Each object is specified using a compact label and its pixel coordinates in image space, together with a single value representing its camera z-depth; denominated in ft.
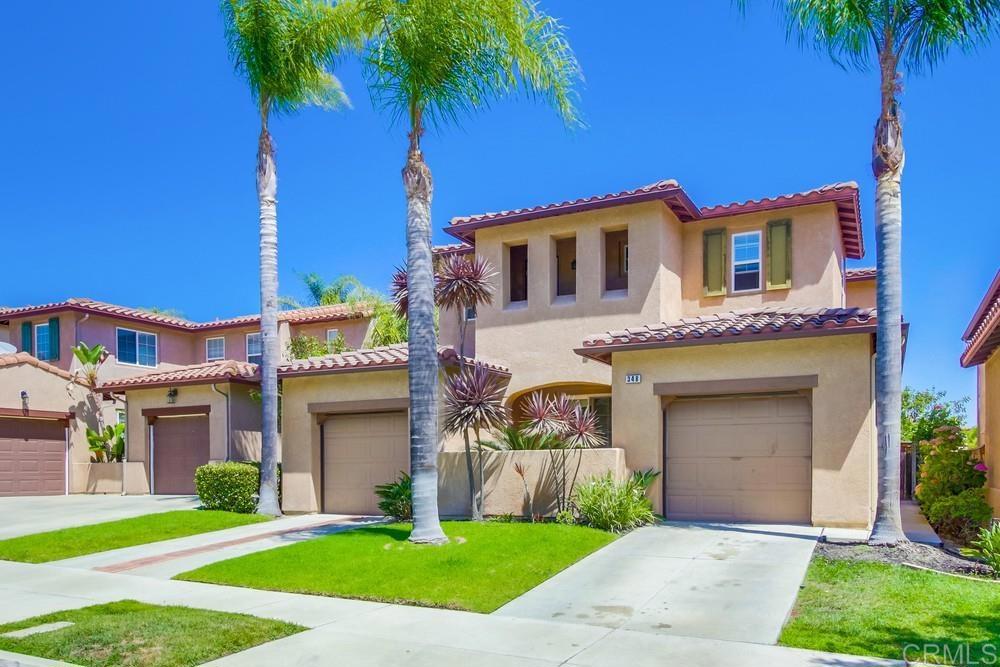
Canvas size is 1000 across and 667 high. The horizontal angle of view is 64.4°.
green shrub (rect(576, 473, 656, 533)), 45.24
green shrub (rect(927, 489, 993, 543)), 47.11
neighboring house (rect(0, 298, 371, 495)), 76.13
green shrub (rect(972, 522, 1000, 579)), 33.65
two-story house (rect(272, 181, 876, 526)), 46.19
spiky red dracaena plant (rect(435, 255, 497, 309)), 50.52
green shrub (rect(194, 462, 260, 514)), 60.18
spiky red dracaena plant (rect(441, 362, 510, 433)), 48.42
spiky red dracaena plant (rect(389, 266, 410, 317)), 51.42
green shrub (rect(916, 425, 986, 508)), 52.90
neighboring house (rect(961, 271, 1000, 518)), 50.52
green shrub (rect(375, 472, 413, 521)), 53.16
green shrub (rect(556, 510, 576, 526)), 47.47
